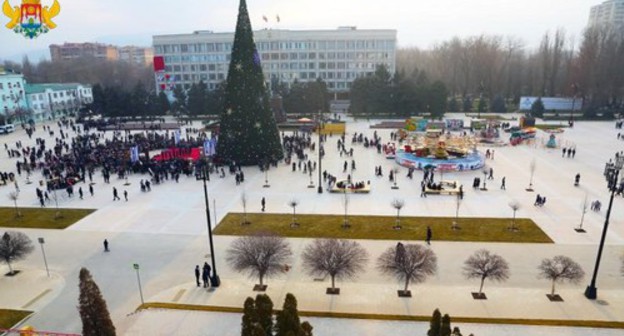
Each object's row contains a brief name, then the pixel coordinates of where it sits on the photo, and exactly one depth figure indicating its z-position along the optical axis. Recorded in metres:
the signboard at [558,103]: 71.75
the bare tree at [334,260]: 15.86
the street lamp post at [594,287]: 15.44
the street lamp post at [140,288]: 16.12
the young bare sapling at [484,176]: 30.25
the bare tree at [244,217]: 24.16
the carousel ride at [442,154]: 35.84
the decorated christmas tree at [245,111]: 36.25
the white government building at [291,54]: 92.00
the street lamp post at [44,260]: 18.50
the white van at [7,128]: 60.28
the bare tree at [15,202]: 26.69
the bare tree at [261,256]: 16.28
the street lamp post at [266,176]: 31.98
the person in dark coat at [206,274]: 16.83
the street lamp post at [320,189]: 29.98
